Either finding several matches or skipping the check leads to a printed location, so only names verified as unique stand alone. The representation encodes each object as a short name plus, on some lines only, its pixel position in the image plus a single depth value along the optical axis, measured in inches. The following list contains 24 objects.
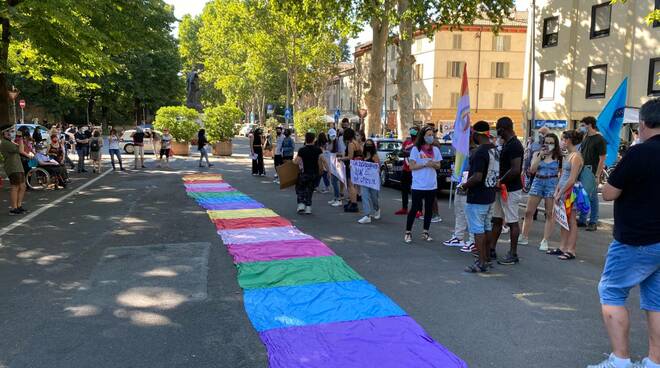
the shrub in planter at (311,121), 1658.5
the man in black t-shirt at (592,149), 367.9
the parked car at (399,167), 563.2
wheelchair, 583.2
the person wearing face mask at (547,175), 309.7
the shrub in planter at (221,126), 1140.5
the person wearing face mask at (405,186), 436.5
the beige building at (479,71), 1990.7
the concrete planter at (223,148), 1154.7
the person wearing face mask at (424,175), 327.9
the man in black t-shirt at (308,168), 426.6
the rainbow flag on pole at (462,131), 285.9
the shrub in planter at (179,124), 1110.4
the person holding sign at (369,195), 400.8
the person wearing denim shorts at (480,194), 254.7
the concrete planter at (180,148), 1124.0
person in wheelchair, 582.2
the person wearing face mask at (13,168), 406.9
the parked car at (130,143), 1210.9
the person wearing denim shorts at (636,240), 140.7
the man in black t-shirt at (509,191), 273.1
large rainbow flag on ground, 162.6
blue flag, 375.2
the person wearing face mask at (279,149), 628.4
